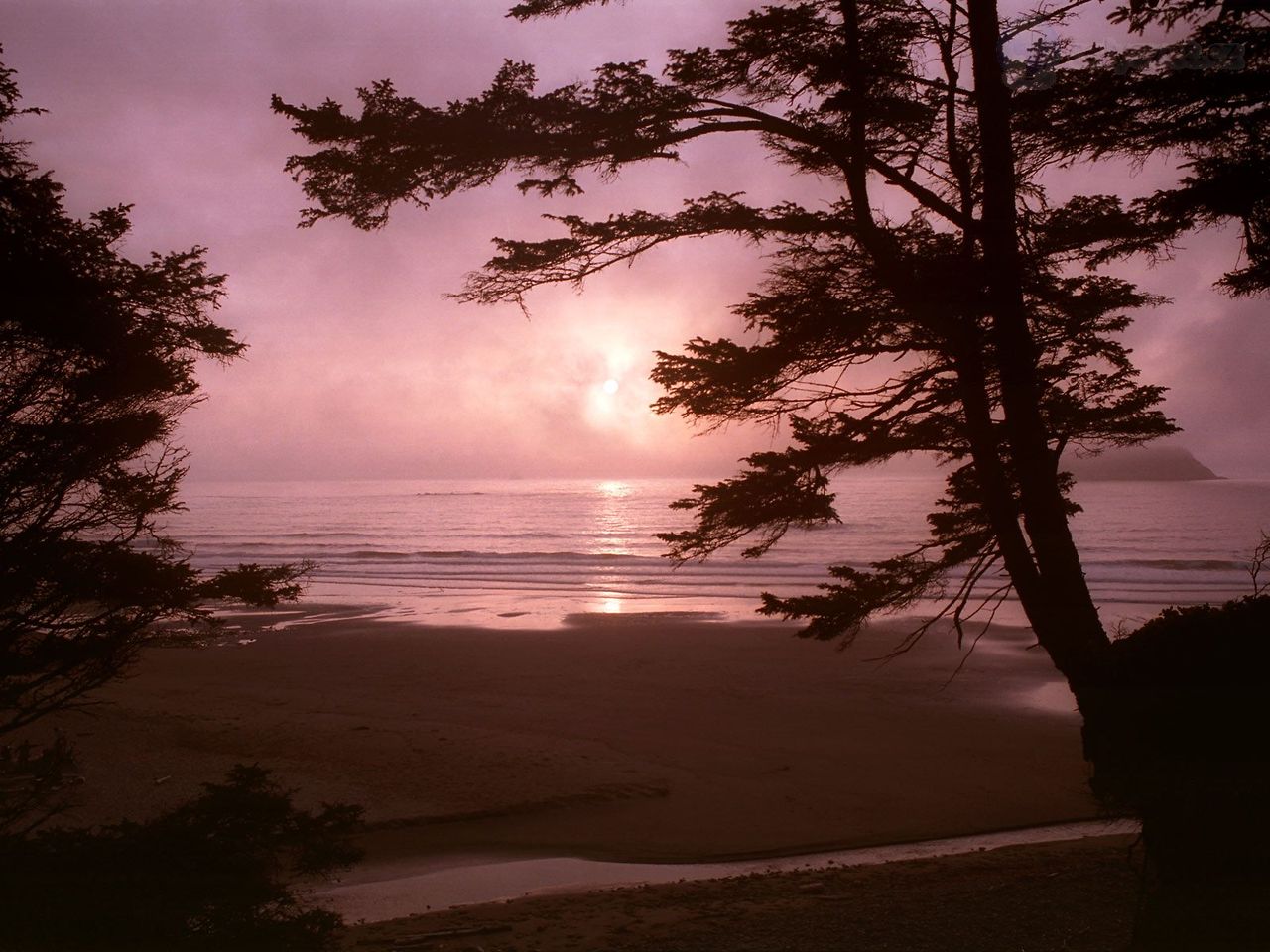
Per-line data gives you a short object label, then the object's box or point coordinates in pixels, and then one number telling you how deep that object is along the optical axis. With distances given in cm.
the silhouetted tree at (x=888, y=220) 614
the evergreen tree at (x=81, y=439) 519
